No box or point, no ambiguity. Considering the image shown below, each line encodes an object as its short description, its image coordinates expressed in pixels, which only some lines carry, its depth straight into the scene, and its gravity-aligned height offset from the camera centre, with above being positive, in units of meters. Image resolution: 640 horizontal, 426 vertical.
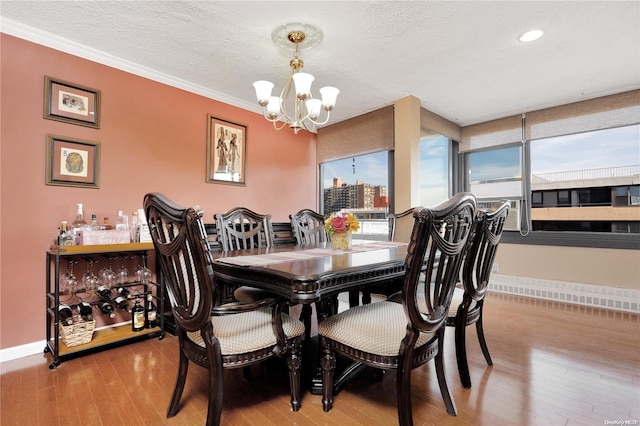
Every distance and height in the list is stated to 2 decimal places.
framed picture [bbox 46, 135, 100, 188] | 2.43 +0.46
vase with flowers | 2.23 -0.08
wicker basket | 2.24 -0.85
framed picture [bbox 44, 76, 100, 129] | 2.43 +0.94
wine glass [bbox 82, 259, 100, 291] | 2.47 -0.49
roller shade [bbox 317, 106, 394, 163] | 3.95 +1.13
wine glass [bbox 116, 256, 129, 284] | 2.65 -0.50
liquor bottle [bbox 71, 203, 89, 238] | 2.44 -0.03
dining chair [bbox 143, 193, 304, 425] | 1.26 -0.47
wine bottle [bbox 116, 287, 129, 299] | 2.62 -0.64
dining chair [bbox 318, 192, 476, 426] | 1.28 -0.51
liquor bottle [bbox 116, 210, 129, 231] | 2.66 -0.03
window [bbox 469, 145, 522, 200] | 4.20 +0.63
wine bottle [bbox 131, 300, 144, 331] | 2.58 -0.85
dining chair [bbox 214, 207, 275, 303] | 2.51 -0.12
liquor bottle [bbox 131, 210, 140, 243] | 2.61 -0.11
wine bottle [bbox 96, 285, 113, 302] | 2.48 -0.61
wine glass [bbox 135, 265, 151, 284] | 2.73 -0.50
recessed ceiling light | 2.37 +1.43
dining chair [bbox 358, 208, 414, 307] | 2.52 -0.22
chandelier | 2.26 +1.01
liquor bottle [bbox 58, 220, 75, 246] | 2.27 -0.15
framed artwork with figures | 3.49 +0.78
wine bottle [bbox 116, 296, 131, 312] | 2.61 -0.74
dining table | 1.31 -0.26
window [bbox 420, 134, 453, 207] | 4.14 +0.68
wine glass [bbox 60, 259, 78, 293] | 2.39 -0.49
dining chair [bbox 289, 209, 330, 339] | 2.91 -0.10
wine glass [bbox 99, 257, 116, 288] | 2.55 -0.50
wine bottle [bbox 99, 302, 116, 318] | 2.54 -0.75
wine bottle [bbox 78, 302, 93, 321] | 2.33 -0.71
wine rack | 2.22 -0.58
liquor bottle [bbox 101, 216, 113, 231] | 2.55 -0.06
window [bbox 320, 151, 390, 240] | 4.26 +0.42
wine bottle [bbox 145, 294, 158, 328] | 2.71 -0.86
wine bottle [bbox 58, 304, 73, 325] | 2.25 -0.71
